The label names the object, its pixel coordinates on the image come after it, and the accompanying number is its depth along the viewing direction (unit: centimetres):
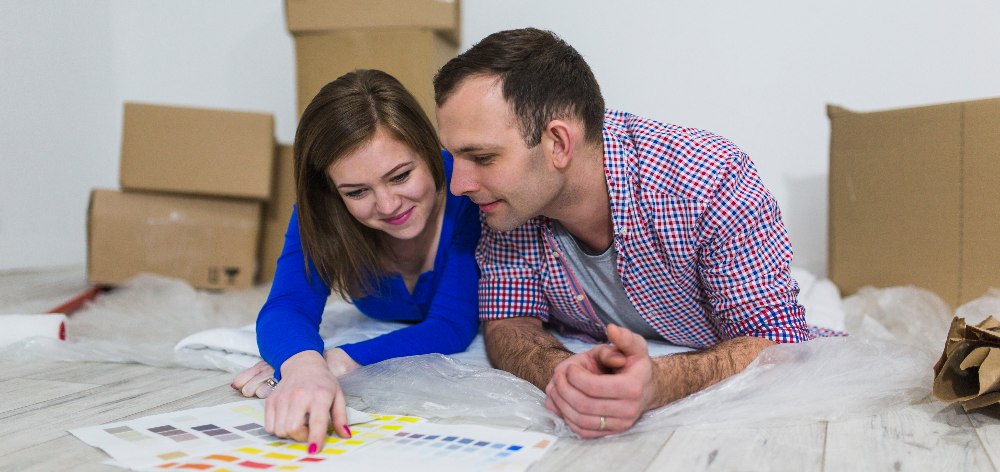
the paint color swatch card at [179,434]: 90
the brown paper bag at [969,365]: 99
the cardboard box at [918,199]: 178
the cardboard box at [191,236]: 254
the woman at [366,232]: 125
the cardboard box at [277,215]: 262
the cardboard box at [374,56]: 231
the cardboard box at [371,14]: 229
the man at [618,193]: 113
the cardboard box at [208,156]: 249
